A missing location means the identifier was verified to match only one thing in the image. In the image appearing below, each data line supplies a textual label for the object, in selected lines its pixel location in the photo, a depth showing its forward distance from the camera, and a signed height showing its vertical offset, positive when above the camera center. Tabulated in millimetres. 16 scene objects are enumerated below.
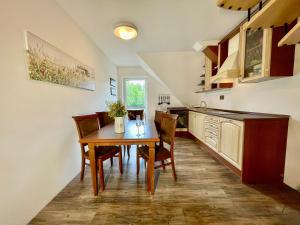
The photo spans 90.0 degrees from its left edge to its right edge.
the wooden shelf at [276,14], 809 +514
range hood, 2391 +495
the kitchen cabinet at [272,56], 1813 +538
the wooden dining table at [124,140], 1639 -425
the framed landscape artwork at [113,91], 4511 +317
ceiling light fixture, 2346 +1142
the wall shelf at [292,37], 765 +359
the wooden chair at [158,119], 2724 -342
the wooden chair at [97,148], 1871 -660
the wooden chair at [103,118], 2814 -335
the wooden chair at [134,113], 3489 -305
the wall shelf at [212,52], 3198 +1057
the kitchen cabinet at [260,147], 1925 -612
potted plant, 1971 -167
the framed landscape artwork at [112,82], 4433 +601
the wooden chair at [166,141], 1965 -572
